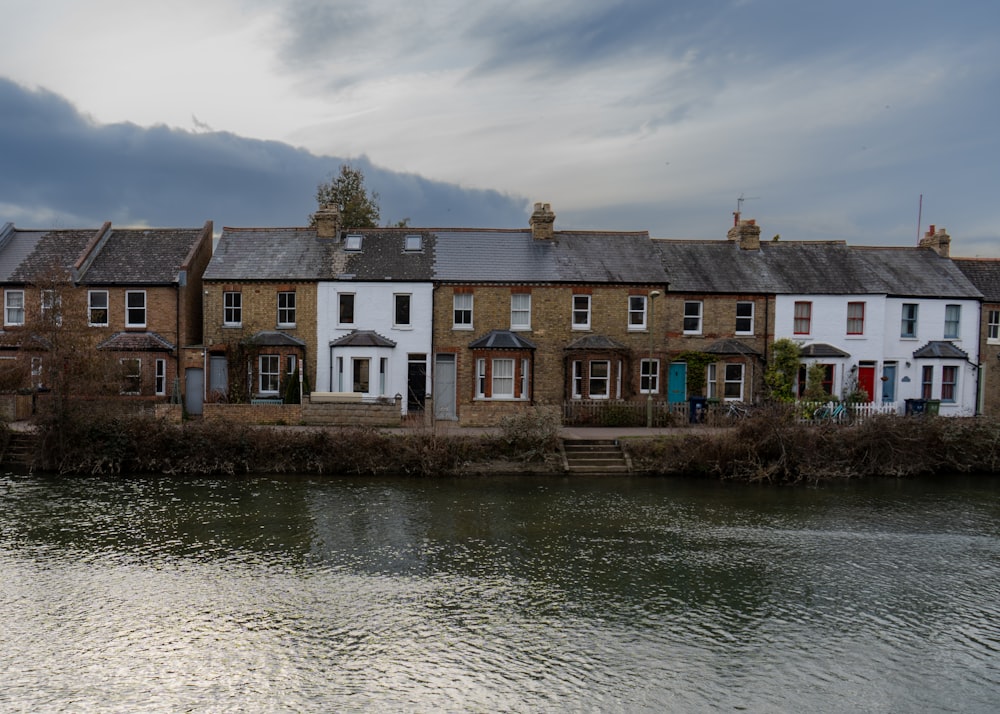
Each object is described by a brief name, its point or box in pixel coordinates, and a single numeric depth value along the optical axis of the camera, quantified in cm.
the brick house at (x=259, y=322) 3080
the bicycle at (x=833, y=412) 2765
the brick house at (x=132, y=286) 3077
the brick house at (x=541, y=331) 3105
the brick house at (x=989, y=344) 3462
